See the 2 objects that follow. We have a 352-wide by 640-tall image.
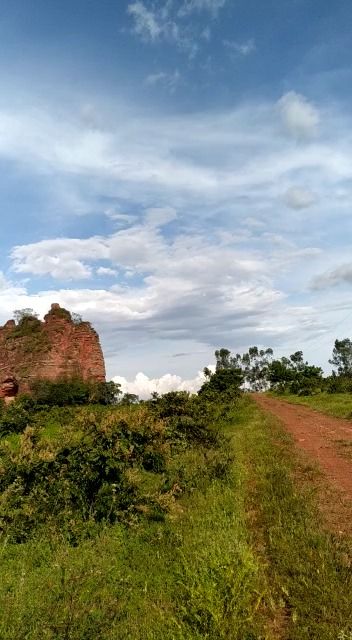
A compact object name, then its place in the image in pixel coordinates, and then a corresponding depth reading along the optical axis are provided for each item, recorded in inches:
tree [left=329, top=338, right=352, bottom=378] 4067.4
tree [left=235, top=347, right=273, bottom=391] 4623.0
